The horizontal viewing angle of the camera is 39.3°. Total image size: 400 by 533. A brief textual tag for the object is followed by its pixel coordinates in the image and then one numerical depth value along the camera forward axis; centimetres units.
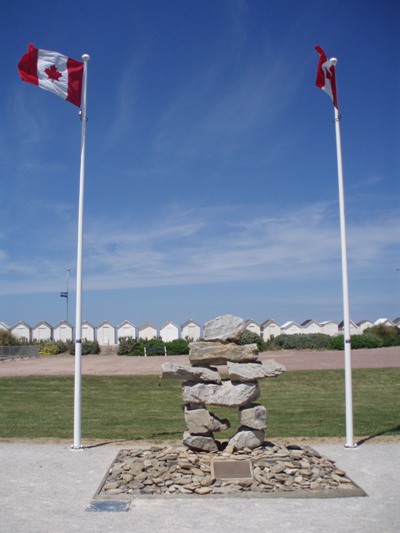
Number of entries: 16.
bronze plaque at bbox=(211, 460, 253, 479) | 812
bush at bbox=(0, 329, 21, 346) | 5072
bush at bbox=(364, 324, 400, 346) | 4852
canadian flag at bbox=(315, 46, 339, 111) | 1118
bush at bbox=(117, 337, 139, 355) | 4794
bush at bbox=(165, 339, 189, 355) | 4541
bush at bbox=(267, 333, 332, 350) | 4749
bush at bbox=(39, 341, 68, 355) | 5096
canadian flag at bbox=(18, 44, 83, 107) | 1091
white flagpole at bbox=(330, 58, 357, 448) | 1038
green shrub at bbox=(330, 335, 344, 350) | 4600
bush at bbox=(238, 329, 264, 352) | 4298
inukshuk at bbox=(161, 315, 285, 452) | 922
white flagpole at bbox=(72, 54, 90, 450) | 1036
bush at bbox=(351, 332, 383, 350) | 4612
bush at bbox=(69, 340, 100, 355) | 4944
